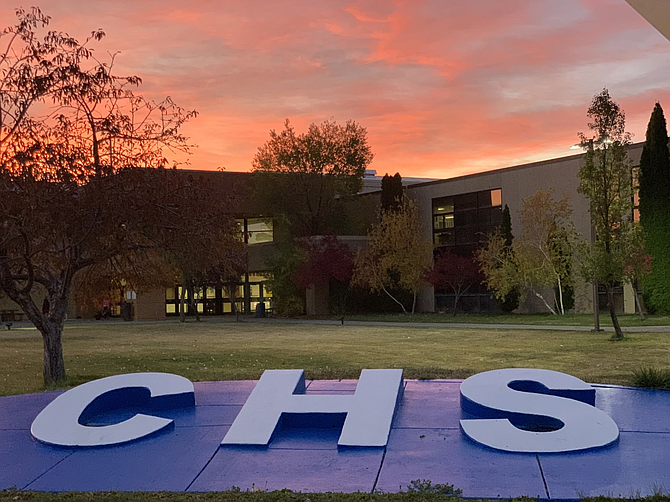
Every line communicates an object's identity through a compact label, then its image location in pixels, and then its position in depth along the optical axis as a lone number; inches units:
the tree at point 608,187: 946.7
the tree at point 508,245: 1722.4
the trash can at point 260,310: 2104.7
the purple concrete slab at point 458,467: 277.1
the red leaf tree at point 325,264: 1895.9
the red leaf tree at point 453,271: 1734.7
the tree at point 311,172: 2215.8
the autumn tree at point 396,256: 1813.5
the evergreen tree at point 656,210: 1457.9
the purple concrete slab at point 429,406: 380.5
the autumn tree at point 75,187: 514.6
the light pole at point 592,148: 954.1
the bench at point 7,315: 2212.1
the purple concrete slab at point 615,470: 270.2
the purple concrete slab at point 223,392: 447.2
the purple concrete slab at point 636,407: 367.2
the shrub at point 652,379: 469.1
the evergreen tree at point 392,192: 1988.2
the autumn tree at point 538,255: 1558.8
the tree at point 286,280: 1996.8
